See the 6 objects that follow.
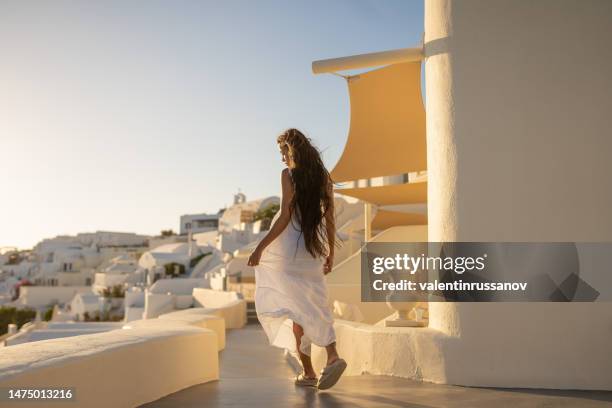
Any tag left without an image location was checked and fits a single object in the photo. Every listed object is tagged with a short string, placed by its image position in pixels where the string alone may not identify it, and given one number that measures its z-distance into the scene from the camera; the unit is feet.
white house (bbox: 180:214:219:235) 408.87
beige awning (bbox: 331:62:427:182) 32.45
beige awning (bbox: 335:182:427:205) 43.14
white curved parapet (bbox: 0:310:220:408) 10.55
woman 15.56
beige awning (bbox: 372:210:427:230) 58.80
